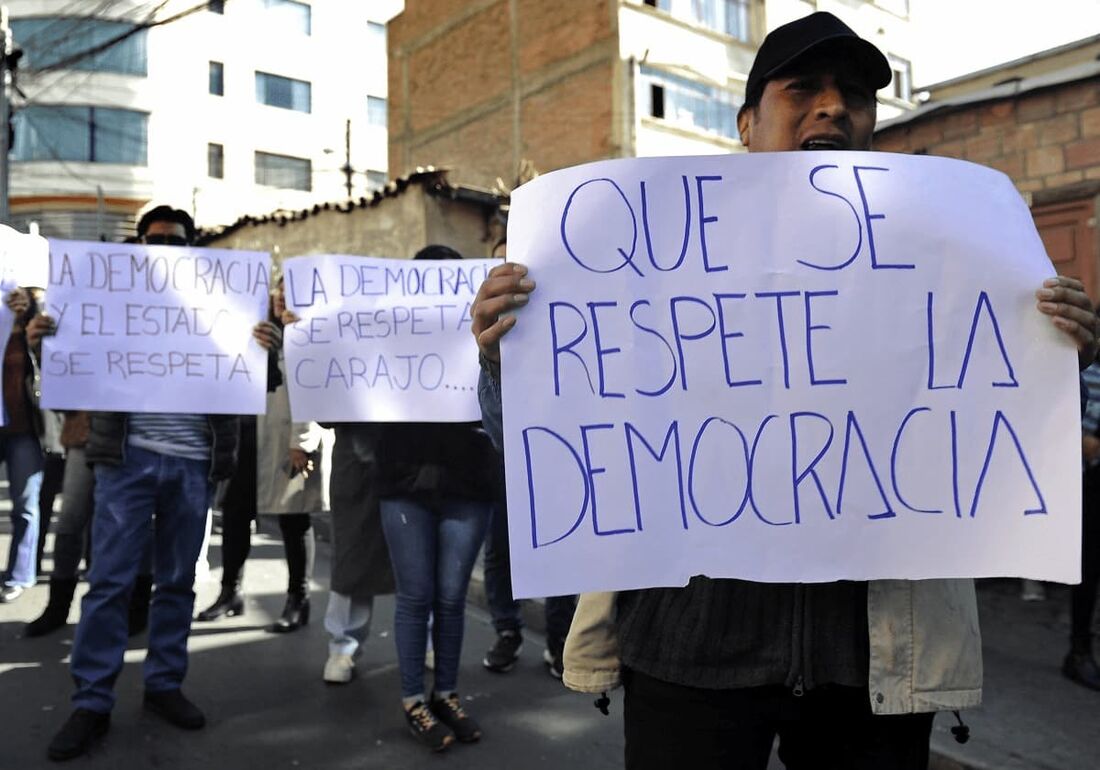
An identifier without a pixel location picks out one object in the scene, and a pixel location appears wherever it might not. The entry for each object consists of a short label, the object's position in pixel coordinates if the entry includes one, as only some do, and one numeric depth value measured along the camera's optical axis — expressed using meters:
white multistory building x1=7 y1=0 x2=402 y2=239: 32.50
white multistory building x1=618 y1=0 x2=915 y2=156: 16.42
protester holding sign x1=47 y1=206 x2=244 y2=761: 3.42
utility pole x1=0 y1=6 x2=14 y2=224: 14.42
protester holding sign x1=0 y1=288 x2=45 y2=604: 5.26
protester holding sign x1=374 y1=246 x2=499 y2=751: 3.47
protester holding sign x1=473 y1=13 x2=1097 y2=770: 1.54
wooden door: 7.79
